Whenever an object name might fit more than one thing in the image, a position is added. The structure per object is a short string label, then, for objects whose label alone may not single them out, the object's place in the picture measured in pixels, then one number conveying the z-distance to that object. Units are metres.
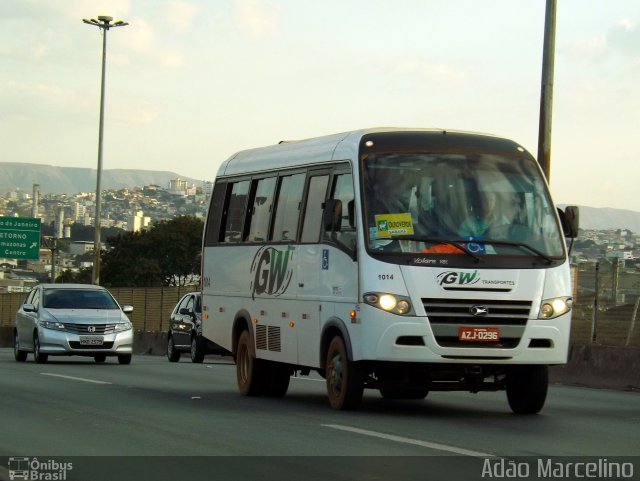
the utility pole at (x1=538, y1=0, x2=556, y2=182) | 23.67
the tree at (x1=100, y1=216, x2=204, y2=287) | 104.62
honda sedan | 27.98
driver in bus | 14.45
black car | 34.34
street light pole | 56.19
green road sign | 66.00
